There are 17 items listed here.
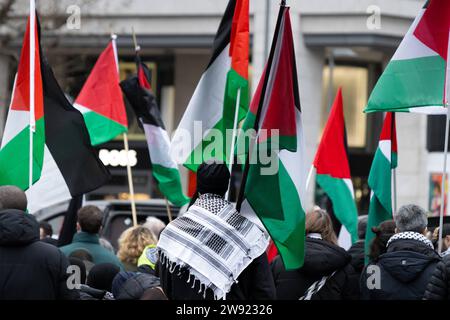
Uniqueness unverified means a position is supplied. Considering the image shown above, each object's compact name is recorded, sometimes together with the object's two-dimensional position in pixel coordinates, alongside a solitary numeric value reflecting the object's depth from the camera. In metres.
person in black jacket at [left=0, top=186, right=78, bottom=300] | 12.24
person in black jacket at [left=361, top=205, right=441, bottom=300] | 13.56
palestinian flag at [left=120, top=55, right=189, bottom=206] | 21.19
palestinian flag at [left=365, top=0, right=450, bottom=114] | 15.65
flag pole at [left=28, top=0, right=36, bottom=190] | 16.30
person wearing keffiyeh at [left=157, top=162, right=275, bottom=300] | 12.16
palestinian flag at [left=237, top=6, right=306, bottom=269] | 13.21
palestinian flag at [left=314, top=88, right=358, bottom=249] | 21.81
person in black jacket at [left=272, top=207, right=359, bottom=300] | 14.32
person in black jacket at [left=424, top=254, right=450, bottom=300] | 12.36
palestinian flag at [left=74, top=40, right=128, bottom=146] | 23.11
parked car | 25.45
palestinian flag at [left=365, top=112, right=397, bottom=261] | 18.33
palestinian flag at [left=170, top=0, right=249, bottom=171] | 18.94
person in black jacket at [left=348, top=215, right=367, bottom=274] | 16.89
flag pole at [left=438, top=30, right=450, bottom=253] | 14.35
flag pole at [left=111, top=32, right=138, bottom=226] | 21.81
